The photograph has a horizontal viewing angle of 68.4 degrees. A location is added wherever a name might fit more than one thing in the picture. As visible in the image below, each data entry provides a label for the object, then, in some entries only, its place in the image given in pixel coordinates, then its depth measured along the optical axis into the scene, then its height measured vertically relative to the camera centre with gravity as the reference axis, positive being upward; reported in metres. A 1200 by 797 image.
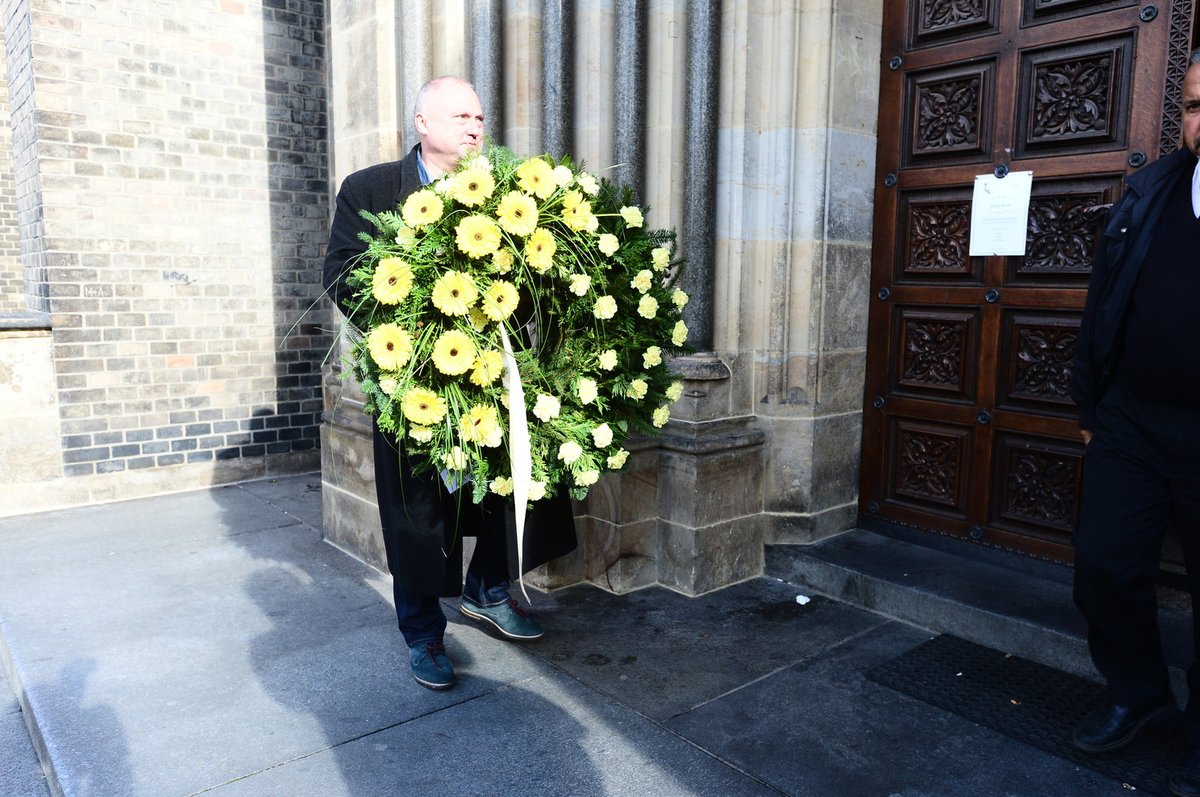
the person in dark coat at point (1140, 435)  2.53 -0.42
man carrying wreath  3.05 -0.70
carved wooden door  3.47 +0.23
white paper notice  3.72 +0.33
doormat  2.64 -1.39
